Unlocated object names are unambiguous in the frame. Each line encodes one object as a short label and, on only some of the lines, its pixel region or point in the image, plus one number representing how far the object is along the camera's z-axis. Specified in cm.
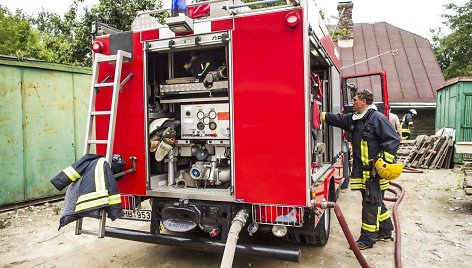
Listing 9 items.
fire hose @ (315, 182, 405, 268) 316
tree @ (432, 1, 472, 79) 2378
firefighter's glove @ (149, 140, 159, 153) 362
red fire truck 296
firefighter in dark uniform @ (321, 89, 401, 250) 421
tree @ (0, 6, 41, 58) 2459
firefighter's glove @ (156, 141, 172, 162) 356
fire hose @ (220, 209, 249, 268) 261
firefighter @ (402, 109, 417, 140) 1101
